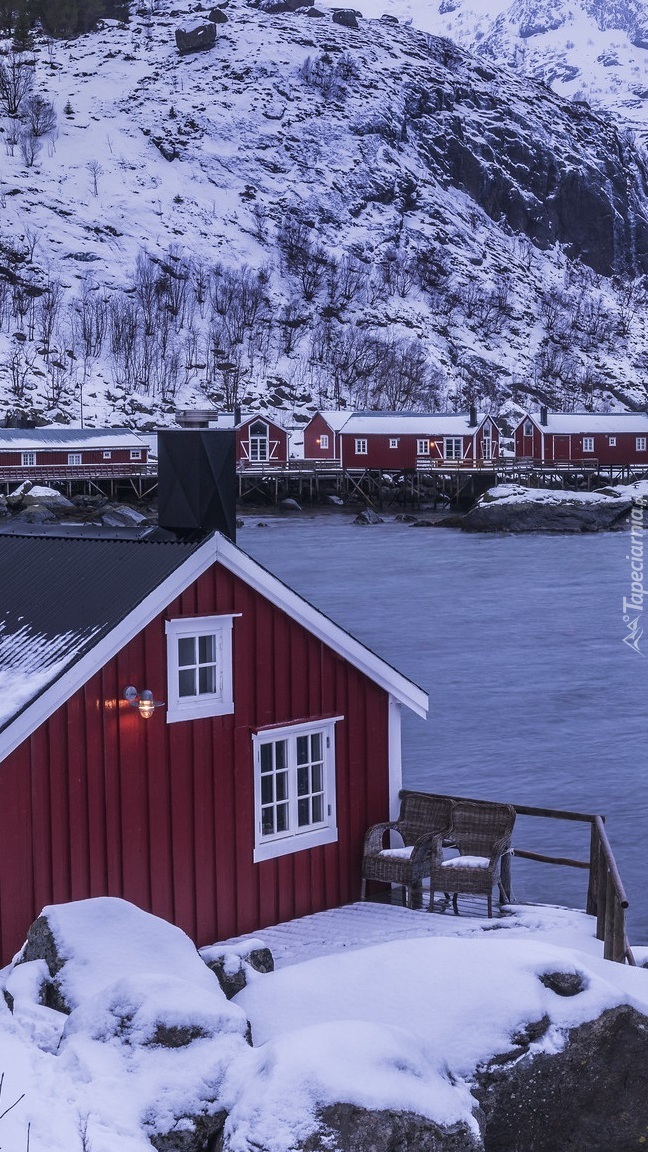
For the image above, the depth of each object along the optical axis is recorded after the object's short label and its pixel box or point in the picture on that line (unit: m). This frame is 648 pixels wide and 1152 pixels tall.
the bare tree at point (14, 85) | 182.02
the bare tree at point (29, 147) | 168.00
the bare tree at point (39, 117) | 177.12
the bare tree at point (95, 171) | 163.30
